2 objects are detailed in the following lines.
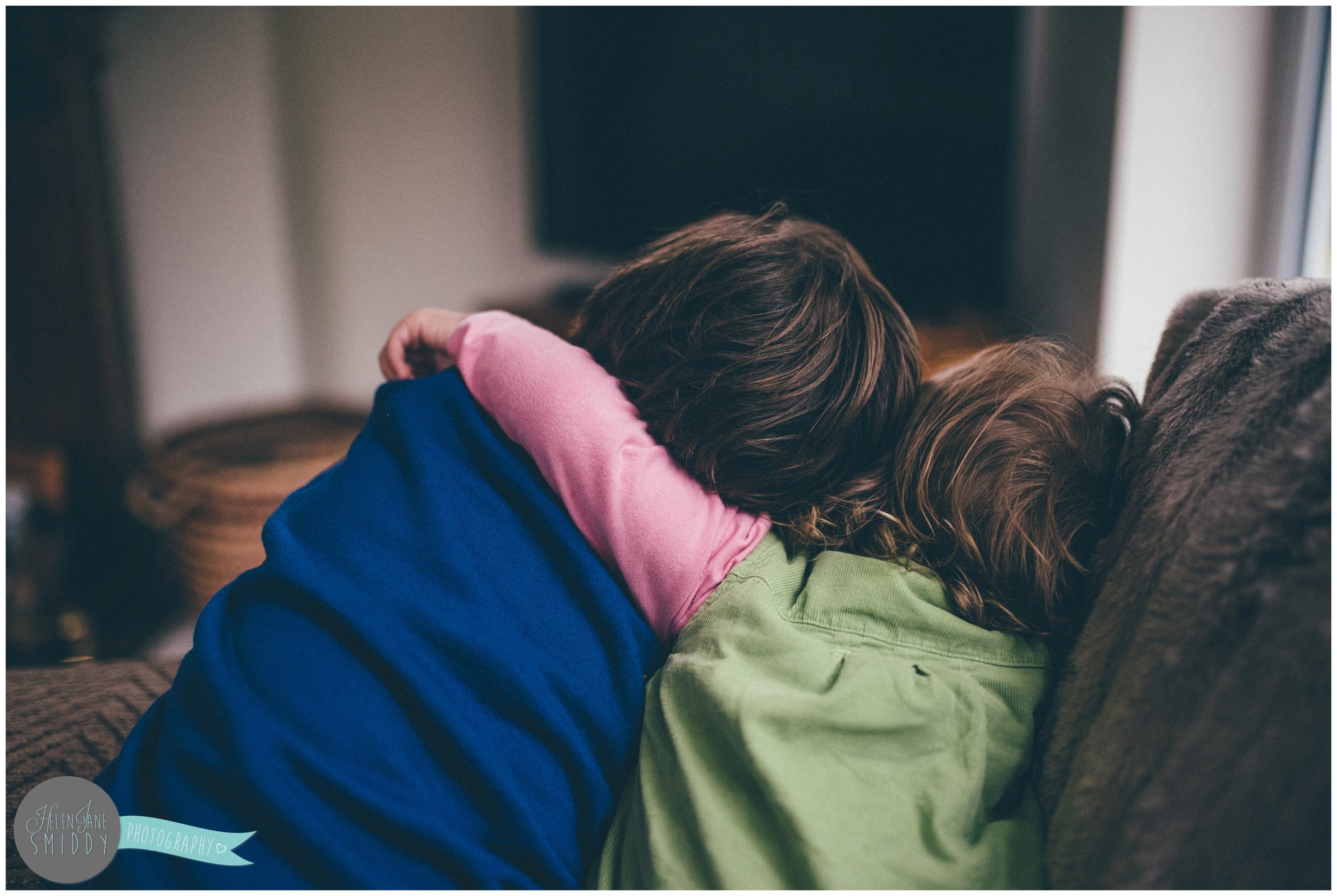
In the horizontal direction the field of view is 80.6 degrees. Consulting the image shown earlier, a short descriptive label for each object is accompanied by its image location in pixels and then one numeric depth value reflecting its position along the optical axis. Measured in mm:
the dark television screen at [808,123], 1401
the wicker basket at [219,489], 1291
